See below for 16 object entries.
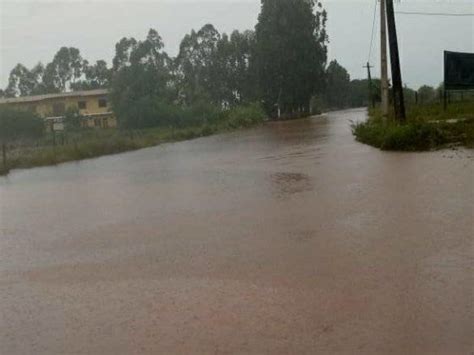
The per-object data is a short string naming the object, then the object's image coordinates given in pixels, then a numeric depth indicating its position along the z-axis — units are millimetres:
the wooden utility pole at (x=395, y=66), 19578
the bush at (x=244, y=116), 50469
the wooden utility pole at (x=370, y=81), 54109
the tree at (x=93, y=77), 95538
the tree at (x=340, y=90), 114619
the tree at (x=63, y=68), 96375
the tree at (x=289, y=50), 59562
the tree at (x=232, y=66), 78875
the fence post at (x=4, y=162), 20645
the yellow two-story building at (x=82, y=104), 69625
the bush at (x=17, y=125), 41719
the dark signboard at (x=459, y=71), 25844
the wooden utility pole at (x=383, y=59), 21844
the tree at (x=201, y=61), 82000
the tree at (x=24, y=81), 94638
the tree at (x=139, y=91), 51219
